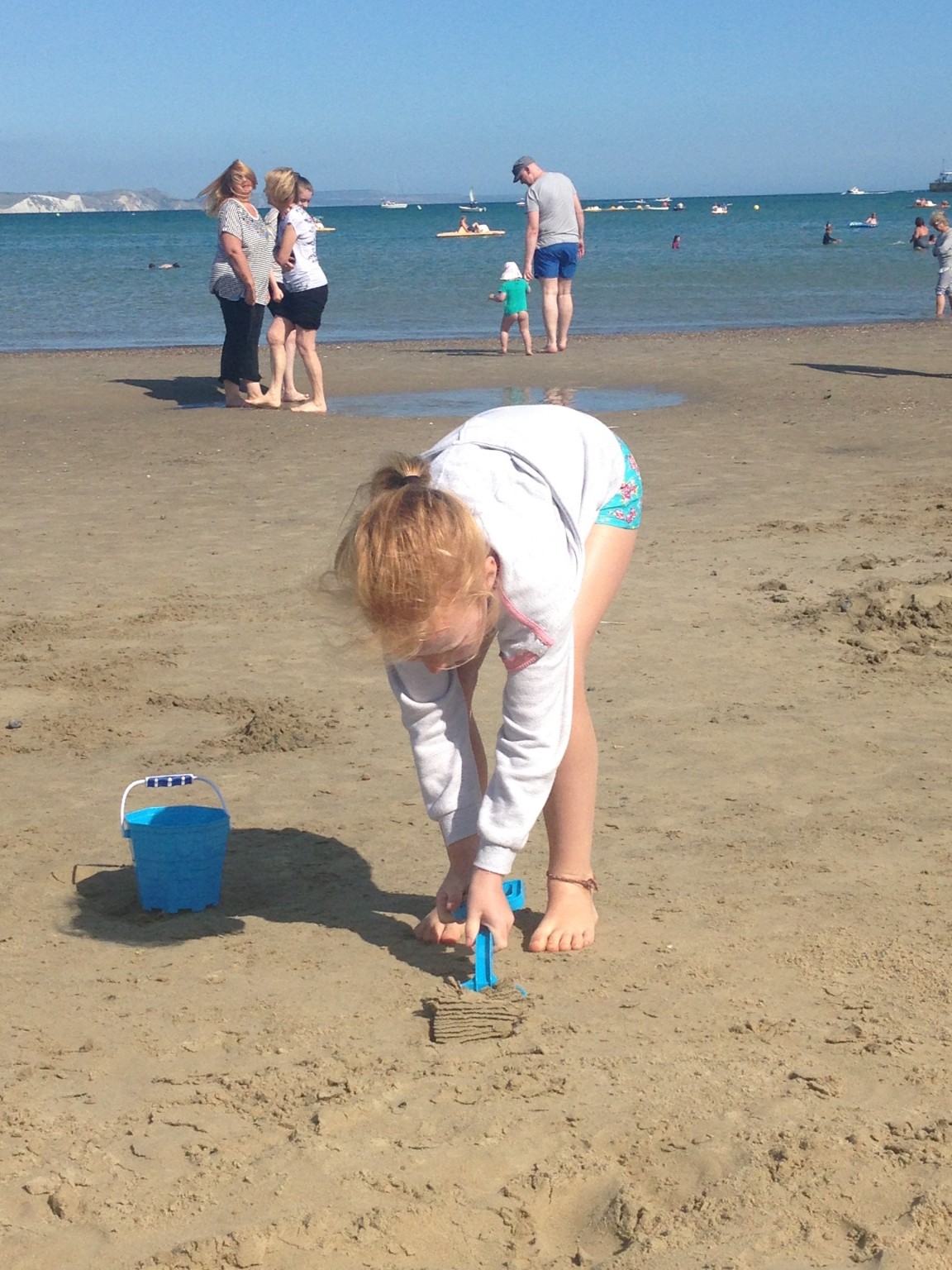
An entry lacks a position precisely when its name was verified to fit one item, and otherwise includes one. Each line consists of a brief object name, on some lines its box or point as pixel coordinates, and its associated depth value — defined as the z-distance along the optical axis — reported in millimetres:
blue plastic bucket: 3404
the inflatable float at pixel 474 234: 64688
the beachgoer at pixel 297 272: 10617
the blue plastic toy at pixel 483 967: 2992
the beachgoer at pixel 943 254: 16938
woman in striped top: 10531
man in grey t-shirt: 13852
